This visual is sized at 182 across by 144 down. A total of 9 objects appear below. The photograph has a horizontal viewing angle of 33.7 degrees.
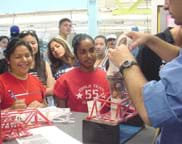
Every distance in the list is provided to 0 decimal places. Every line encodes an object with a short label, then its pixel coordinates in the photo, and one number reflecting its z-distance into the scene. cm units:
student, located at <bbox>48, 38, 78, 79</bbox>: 264
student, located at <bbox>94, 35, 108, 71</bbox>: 332
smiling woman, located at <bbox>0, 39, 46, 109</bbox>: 175
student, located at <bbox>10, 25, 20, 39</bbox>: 253
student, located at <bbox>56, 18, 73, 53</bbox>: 382
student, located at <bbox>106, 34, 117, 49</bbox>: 378
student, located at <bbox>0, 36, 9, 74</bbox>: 211
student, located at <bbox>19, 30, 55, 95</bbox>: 235
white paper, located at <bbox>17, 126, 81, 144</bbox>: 102
